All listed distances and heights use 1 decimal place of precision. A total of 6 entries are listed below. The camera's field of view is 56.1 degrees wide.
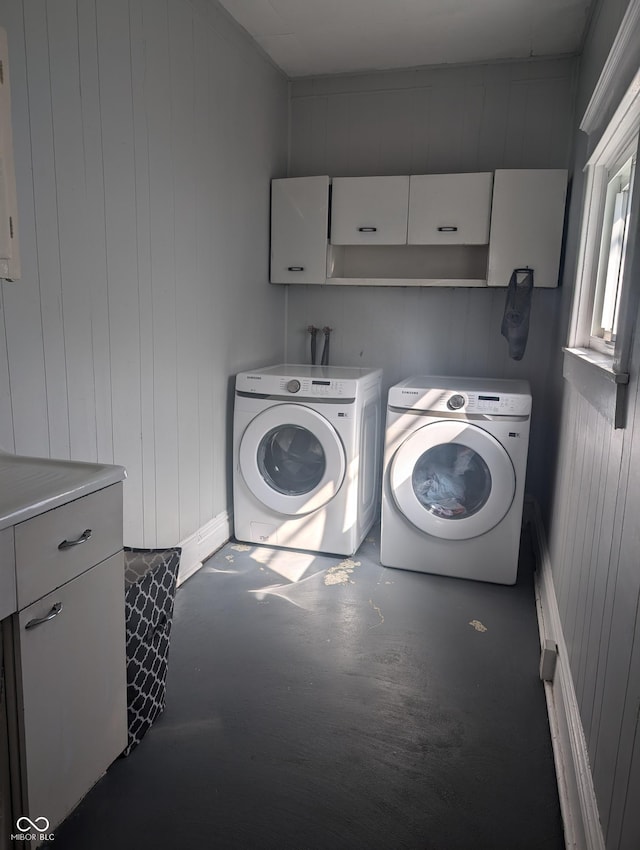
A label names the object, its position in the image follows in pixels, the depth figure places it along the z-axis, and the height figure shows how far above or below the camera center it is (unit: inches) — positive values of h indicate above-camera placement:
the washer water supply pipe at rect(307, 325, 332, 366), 147.5 -7.3
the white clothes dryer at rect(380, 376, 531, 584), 105.5 -29.4
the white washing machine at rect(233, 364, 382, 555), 114.2 -28.6
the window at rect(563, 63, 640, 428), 52.0 +6.2
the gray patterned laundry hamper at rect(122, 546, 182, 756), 65.3 -35.7
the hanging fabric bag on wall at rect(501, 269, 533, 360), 122.0 +1.0
